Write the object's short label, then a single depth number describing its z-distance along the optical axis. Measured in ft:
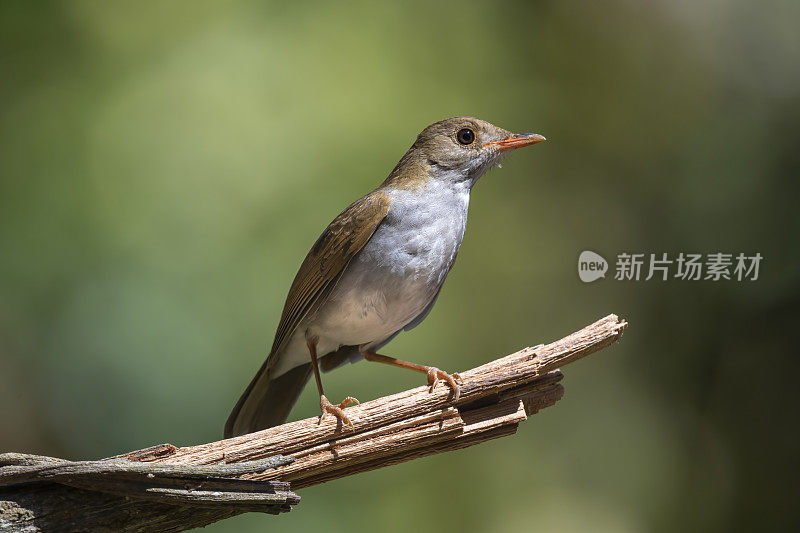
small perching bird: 23.81
